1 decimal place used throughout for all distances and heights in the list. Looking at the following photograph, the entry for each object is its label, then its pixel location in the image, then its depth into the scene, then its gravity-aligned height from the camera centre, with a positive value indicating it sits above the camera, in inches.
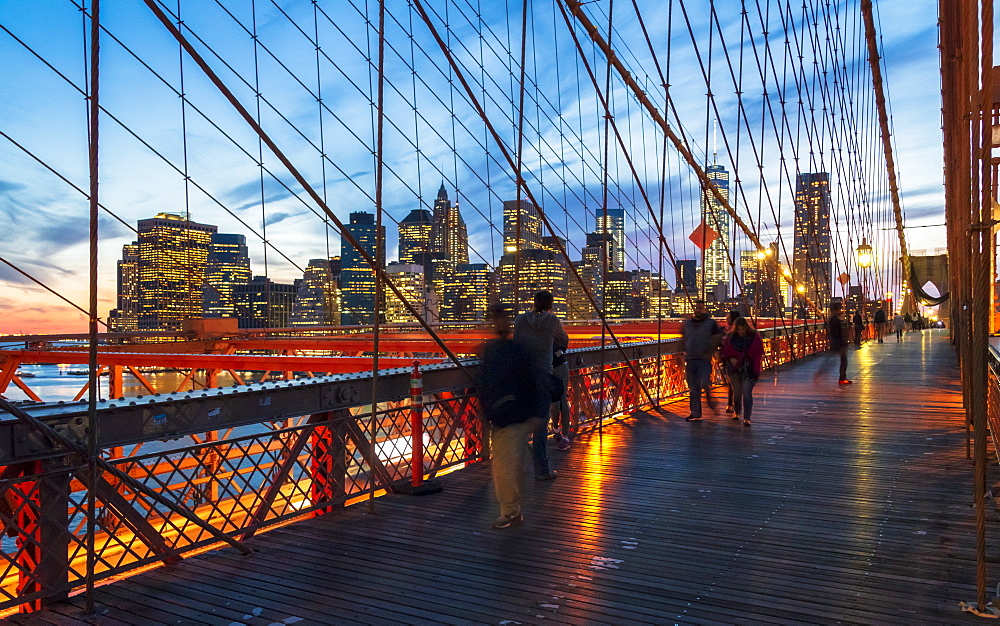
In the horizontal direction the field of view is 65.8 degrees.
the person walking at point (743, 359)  364.2 -15.6
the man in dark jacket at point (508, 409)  194.4 -20.1
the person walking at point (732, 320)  389.7 +3.4
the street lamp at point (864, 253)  1115.9 +104.4
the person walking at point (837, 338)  561.6 -9.9
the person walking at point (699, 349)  377.4 -10.7
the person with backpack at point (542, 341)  223.3 -3.7
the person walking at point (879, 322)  1327.6 +3.7
